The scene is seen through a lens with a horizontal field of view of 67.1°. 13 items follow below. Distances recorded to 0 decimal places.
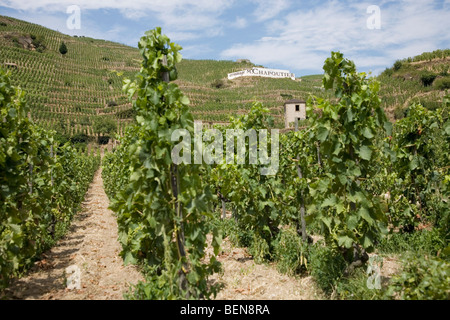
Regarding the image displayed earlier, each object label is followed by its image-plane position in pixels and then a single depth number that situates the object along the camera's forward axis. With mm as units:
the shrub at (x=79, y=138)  40625
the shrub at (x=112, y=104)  53281
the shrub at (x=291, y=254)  4762
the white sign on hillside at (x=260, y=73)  68562
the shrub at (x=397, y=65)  46000
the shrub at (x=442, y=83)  34581
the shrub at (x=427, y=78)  38312
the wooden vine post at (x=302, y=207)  5484
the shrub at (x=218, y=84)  65438
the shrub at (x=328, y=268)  4023
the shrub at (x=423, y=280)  2633
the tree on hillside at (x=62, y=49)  78344
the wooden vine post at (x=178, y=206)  3352
